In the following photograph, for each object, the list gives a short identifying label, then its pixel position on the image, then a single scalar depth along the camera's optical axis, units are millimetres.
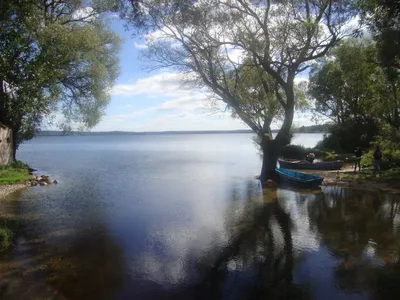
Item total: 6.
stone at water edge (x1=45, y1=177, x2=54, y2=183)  27078
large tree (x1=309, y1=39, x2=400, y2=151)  32247
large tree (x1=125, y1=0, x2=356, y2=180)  20500
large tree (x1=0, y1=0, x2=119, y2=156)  20625
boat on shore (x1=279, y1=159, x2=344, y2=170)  31188
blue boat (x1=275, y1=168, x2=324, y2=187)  23125
